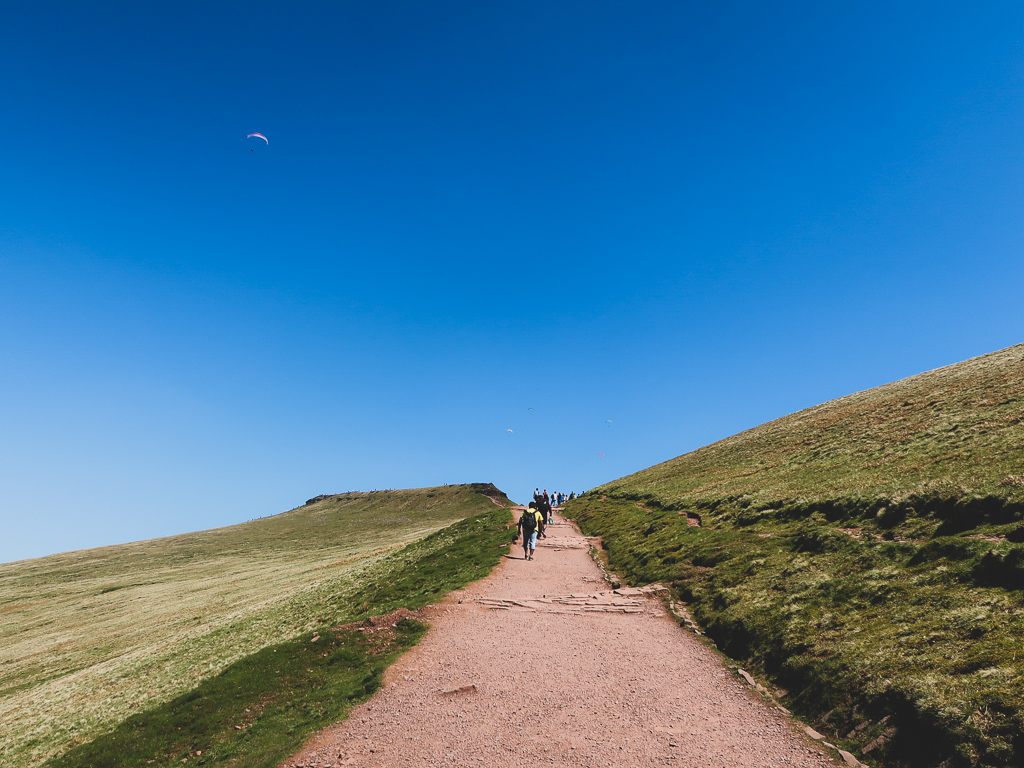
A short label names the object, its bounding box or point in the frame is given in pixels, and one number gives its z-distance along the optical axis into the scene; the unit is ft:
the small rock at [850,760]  31.55
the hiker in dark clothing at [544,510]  144.10
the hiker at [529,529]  106.73
